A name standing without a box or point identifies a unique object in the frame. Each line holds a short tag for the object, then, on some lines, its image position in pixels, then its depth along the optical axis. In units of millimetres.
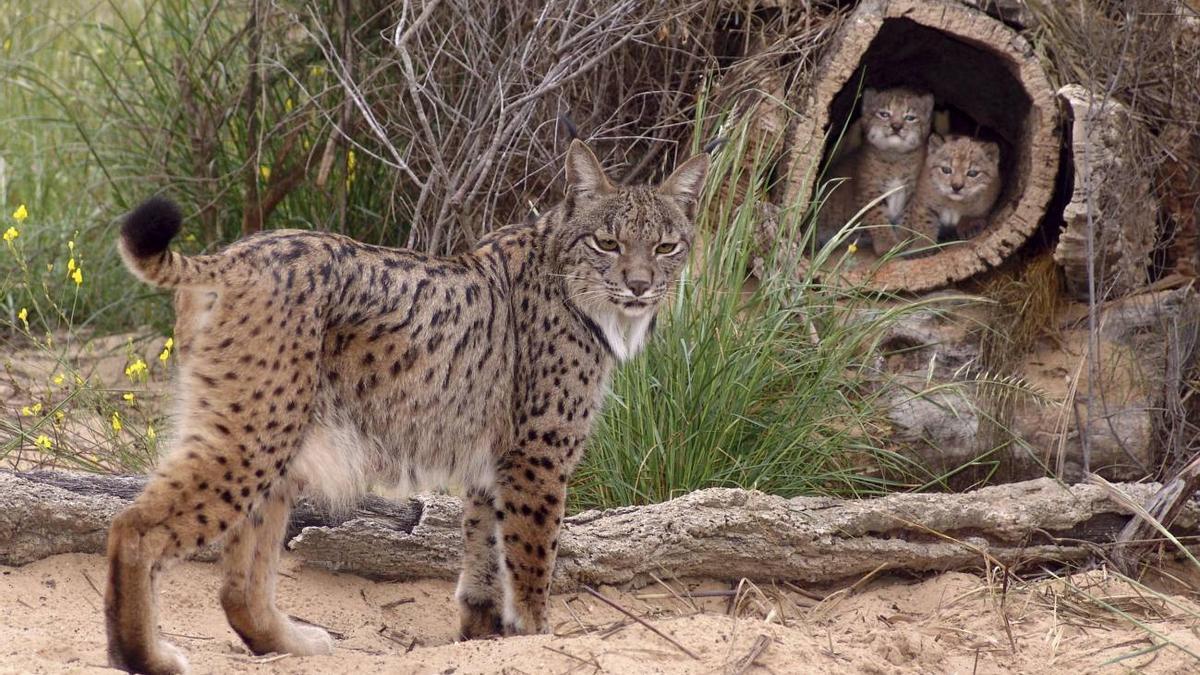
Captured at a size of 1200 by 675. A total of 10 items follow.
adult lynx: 7371
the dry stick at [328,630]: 9152
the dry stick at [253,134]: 14414
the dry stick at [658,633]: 7790
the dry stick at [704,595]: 9789
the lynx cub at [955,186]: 16125
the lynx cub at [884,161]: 16328
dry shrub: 12352
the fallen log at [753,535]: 9594
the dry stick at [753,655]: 7602
